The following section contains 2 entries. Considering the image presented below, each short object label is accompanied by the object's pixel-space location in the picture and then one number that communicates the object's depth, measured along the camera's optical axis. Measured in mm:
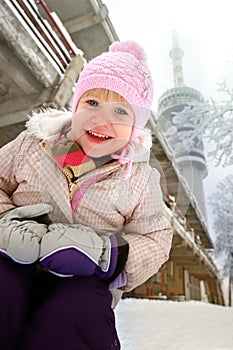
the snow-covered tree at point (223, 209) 3847
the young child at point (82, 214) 667
